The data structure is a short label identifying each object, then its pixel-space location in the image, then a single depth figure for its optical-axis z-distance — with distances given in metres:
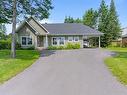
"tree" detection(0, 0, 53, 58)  10.66
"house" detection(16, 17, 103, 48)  16.60
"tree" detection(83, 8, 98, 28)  25.72
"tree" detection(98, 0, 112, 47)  20.89
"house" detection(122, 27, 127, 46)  20.94
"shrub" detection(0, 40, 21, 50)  16.26
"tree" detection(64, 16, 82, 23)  31.16
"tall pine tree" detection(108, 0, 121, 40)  21.27
